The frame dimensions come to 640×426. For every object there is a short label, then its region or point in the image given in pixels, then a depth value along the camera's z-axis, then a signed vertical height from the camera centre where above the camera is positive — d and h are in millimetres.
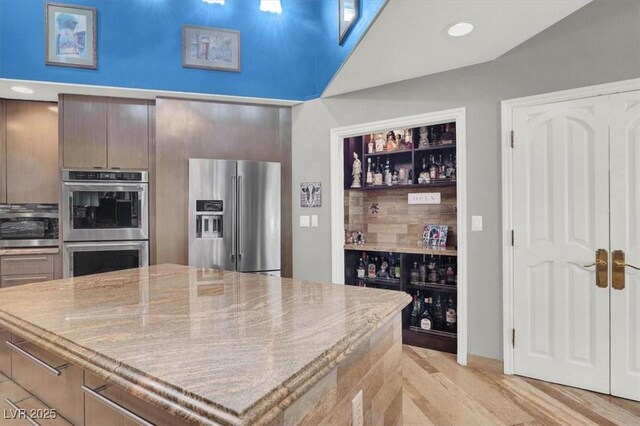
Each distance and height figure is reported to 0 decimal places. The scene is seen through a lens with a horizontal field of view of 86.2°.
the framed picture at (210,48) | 3352 +1629
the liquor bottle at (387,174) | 3969 +435
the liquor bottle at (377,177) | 4008 +402
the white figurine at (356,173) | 4078 +461
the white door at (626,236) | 2211 -170
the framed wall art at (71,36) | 3068 +1603
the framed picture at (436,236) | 3590 -268
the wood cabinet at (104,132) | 3348 +809
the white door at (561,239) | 2312 -206
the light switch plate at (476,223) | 2748 -99
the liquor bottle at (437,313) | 3494 -1053
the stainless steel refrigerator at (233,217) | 3334 -47
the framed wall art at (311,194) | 3564 +185
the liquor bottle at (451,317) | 3381 -1058
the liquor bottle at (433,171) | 3670 +429
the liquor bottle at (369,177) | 4043 +406
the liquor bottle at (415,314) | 3572 -1079
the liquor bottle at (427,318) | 3447 -1097
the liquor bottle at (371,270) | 3926 -675
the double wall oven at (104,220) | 3256 -75
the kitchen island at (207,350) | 644 -334
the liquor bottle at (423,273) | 3627 -657
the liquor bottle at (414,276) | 3651 -695
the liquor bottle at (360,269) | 3888 -667
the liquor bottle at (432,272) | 3606 -645
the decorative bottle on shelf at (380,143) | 3977 +794
